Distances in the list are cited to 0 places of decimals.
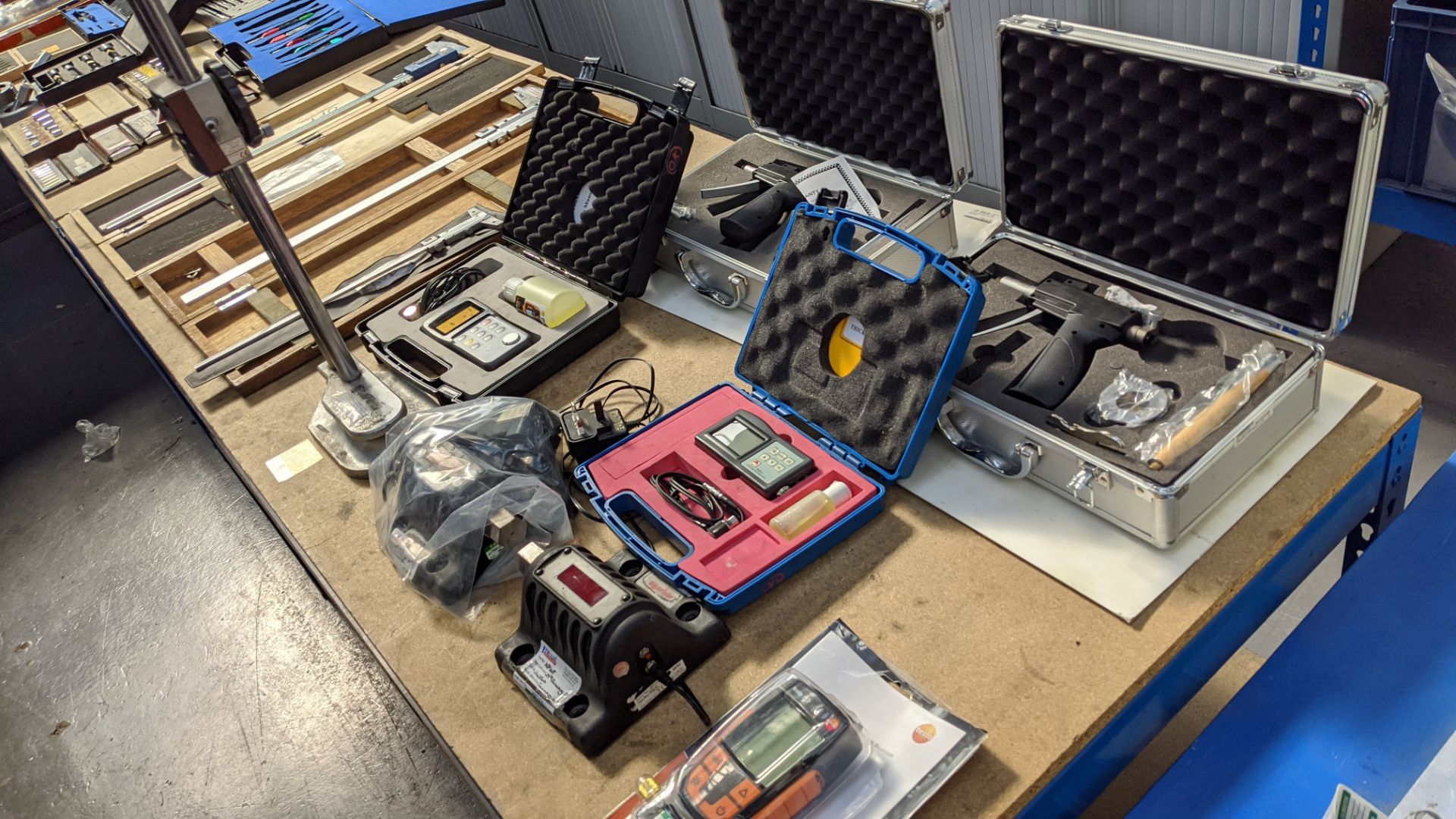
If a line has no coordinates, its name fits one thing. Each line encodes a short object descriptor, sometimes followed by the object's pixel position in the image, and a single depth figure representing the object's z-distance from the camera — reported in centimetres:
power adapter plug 143
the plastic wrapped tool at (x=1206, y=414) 117
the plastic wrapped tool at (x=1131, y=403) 124
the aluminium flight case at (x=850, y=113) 153
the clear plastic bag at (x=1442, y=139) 170
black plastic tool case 162
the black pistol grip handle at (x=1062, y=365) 129
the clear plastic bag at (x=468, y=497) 132
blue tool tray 253
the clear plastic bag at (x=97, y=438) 309
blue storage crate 167
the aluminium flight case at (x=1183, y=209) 116
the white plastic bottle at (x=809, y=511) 125
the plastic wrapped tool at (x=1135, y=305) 133
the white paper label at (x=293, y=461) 158
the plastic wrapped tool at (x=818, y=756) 99
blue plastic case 122
